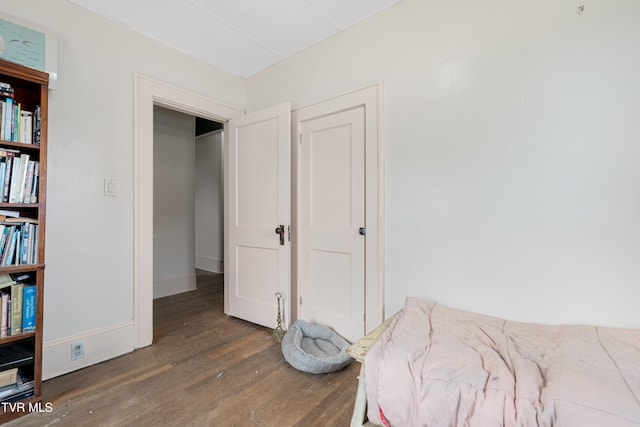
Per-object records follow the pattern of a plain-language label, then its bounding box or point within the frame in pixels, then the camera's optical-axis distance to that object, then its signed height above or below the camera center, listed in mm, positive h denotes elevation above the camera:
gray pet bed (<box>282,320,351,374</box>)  1820 -989
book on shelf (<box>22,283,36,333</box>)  1470 -503
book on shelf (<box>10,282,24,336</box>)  1444 -491
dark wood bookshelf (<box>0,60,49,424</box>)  1415 -228
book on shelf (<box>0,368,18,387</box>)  1414 -844
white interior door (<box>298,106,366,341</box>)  2121 -45
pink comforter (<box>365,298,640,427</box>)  827 -579
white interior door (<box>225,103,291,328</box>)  2406 +19
